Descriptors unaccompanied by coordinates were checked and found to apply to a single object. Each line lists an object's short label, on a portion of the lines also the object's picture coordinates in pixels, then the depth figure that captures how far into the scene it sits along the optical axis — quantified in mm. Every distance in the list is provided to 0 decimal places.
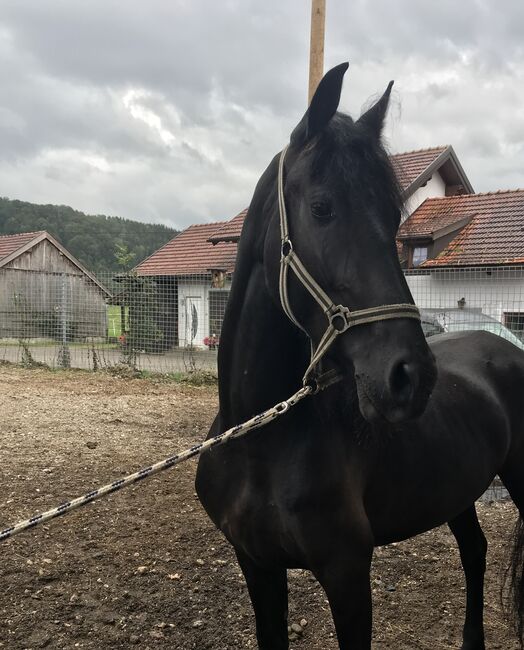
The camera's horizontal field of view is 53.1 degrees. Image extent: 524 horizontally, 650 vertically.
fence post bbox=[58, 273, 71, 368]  11703
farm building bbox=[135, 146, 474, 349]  10836
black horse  1293
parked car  7218
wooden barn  11859
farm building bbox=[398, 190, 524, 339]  8469
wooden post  5680
